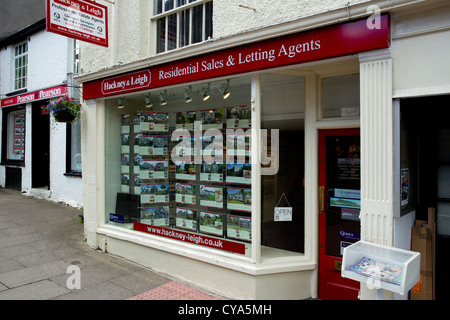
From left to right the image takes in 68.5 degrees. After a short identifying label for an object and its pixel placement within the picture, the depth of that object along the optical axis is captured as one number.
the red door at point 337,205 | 4.33
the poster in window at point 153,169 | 6.28
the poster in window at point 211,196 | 5.37
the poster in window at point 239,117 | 4.92
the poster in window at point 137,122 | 6.49
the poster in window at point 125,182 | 6.62
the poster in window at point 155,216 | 6.04
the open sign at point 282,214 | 4.82
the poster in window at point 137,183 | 6.45
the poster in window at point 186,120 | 5.80
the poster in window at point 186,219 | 5.62
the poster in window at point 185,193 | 5.77
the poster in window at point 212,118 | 5.38
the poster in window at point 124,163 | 6.64
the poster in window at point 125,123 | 6.63
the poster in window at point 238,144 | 4.93
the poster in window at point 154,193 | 6.24
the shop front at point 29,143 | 11.49
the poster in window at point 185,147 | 5.86
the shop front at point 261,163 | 4.28
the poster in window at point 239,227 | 4.80
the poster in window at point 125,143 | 6.64
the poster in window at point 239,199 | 4.86
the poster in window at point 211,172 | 5.37
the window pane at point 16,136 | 12.70
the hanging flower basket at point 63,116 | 6.84
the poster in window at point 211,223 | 5.24
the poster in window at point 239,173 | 4.91
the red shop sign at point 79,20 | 5.28
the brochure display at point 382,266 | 2.62
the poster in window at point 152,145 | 6.31
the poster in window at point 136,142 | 6.52
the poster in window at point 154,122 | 6.25
